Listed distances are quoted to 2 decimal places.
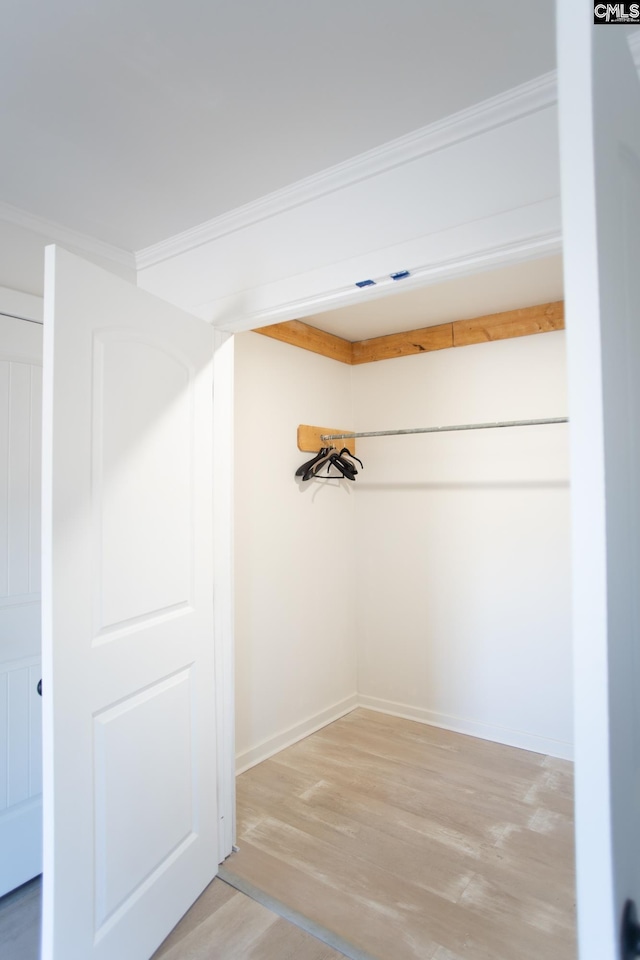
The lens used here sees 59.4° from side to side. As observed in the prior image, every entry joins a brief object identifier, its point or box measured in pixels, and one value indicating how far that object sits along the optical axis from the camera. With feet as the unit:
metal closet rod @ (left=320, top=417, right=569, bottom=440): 8.82
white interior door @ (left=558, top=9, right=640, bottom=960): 1.80
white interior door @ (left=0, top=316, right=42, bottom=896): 6.72
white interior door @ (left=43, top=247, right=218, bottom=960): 4.73
